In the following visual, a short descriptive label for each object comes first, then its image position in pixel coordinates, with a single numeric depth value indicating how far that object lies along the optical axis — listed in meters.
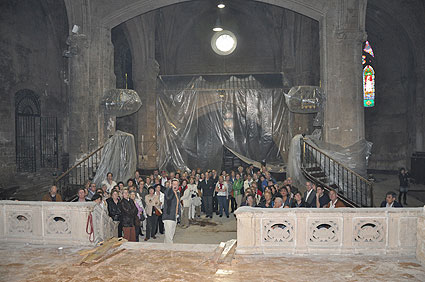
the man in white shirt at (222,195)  11.92
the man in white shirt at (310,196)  8.83
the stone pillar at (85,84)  12.88
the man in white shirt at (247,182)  12.00
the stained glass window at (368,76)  22.11
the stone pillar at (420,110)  18.67
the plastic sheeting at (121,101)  12.81
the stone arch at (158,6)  12.77
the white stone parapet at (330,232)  6.40
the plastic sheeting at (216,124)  17.31
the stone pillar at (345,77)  12.38
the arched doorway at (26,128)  17.12
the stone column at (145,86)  18.03
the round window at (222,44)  23.05
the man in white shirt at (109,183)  10.77
